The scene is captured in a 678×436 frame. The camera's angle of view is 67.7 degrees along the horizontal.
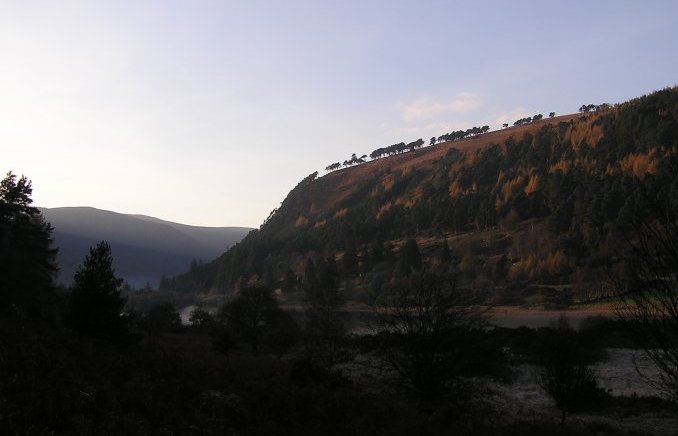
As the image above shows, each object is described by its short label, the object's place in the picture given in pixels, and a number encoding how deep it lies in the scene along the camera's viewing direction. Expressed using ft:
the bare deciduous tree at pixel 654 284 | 31.40
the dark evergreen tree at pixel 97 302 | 91.76
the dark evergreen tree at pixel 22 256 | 130.41
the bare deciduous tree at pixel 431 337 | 67.62
